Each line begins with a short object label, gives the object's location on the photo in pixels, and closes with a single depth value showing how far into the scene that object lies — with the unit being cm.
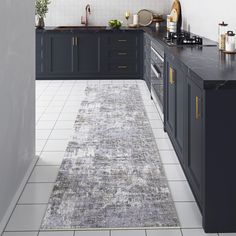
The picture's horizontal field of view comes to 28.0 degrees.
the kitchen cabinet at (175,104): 350
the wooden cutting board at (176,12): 615
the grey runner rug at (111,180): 278
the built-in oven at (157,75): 497
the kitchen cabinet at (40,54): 825
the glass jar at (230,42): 383
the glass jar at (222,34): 413
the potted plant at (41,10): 831
